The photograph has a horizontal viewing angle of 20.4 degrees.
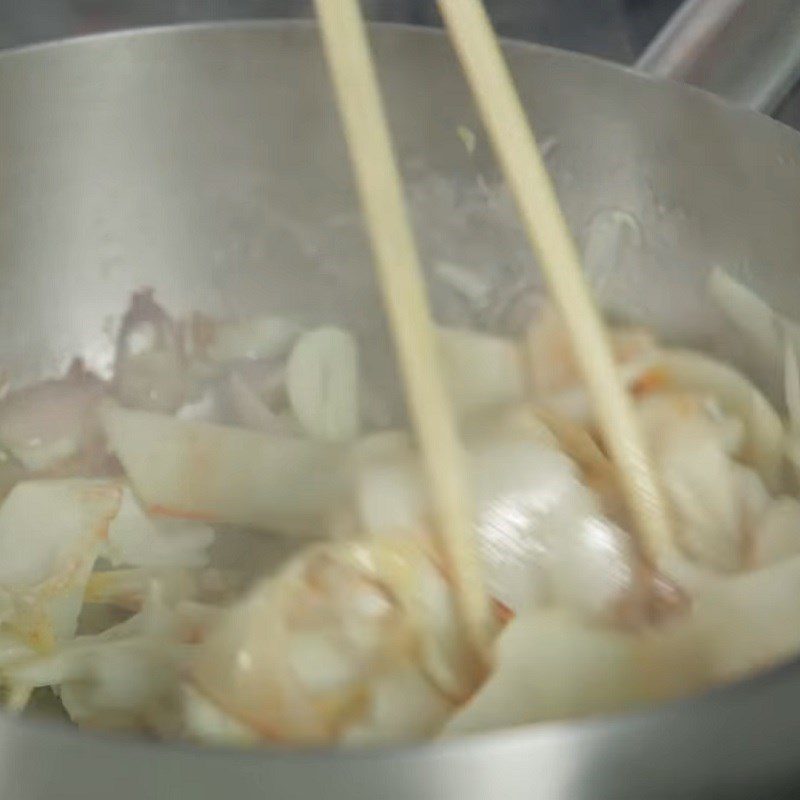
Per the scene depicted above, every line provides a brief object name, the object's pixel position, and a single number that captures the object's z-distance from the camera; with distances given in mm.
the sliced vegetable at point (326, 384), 575
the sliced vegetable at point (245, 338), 606
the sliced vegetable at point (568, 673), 425
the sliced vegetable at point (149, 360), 594
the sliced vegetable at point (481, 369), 559
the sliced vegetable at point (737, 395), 542
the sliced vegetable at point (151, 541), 541
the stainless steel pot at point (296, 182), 565
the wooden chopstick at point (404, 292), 465
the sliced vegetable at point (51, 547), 514
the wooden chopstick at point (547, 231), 479
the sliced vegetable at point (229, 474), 546
